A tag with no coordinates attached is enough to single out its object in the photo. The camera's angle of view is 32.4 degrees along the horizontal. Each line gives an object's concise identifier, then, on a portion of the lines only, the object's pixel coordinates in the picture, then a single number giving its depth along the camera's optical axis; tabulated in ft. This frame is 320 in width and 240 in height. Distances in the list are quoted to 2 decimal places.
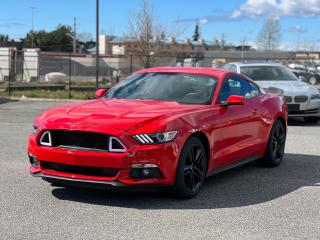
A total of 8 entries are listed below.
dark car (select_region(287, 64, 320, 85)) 125.17
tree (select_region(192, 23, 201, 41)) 475.72
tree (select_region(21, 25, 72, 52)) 390.83
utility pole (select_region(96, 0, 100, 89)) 74.89
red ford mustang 18.37
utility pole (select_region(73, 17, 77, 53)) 319.27
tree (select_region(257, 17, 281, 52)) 237.86
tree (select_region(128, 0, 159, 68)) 113.49
